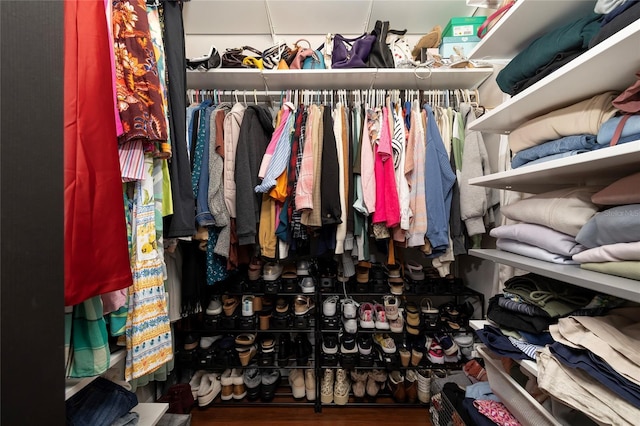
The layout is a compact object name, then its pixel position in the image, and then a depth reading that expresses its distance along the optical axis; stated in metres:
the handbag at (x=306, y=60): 1.41
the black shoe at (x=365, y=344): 1.47
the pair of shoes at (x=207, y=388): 1.46
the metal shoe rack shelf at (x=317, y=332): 1.47
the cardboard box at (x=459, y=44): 1.44
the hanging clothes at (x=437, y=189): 1.18
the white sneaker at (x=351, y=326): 1.47
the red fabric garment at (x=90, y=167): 0.48
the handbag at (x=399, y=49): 1.45
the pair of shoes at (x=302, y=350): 1.52
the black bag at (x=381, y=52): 1.39
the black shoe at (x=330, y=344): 1.47
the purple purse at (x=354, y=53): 1.37
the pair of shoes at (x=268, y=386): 1.51
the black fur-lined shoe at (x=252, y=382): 1.51
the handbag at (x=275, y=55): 1.44
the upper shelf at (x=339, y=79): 1.35
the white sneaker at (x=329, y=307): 1.50
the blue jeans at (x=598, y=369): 0.43
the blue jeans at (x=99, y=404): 0.71
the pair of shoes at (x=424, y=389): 1.47
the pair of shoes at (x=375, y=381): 1.52
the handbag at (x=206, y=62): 1.35
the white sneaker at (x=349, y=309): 1.48
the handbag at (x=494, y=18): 0.79
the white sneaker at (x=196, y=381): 1.48
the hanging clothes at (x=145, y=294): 0.70
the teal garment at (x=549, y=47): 0.57
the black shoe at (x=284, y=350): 1.50
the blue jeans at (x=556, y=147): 0.57
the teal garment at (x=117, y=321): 0.68
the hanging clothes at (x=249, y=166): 1.17
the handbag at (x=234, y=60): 1.38
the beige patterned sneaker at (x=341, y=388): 1.48
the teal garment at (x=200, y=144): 1.21
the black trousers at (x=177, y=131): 0.88
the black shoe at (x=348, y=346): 1.47
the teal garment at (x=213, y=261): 1.25
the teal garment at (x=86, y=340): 0.58
